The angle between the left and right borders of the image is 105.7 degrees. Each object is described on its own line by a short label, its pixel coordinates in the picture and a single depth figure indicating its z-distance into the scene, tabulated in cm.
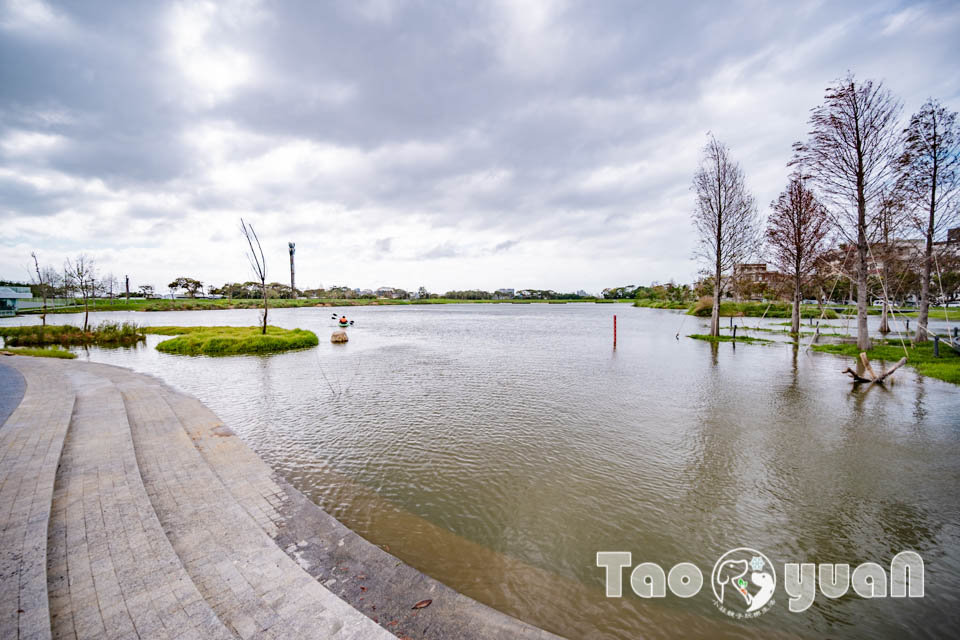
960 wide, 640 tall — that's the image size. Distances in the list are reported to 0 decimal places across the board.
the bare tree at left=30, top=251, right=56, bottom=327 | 2947
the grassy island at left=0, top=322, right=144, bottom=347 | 2381
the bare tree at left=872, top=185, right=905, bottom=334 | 1605
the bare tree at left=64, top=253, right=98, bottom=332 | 3300
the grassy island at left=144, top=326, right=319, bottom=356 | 1989
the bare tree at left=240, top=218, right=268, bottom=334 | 2472
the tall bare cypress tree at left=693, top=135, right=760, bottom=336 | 2412
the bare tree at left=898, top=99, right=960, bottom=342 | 1561
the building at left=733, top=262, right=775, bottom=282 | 2463
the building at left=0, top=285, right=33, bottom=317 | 5916
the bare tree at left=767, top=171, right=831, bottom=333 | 2188
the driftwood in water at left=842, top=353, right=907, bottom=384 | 1133
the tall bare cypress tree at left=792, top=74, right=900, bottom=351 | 1531
